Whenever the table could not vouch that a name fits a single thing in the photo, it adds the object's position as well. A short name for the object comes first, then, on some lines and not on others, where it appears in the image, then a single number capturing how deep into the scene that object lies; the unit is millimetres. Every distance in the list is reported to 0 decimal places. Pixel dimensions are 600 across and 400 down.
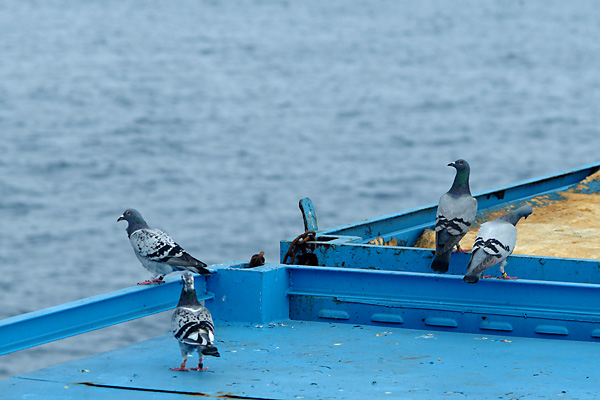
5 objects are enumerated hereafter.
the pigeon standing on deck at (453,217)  17839
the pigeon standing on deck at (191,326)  13258
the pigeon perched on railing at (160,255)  16125
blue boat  13297
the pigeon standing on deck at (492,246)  15953
